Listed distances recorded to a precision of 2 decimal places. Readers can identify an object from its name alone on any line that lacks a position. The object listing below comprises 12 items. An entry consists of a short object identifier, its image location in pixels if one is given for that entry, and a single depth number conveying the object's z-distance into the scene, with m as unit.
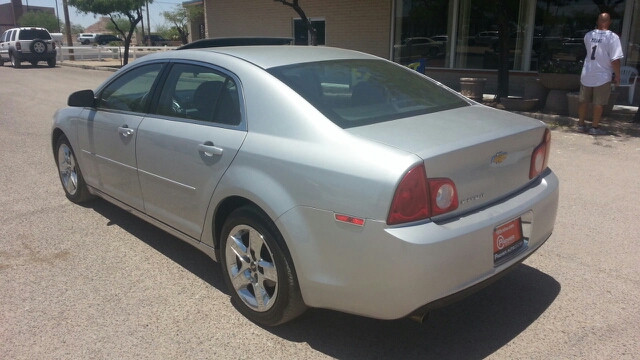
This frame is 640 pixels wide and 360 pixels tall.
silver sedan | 2.59
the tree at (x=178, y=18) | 55.90
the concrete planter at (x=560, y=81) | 10.13
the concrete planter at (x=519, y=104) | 10.65
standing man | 8.30
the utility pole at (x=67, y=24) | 30.17
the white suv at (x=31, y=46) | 27.77
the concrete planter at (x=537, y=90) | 10.99
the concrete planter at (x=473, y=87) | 11.83
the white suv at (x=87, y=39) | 58.34
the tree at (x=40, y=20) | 71.44
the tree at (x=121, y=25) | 63.92
